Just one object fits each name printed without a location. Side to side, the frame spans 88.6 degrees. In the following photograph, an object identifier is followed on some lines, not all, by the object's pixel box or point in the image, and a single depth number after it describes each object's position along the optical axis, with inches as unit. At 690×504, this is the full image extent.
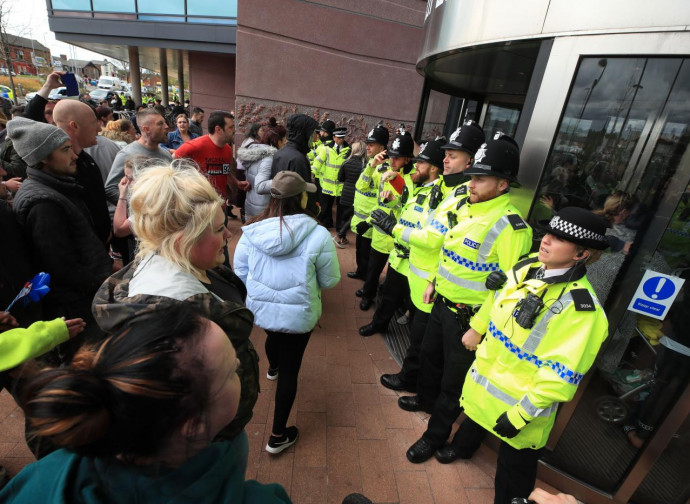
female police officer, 64.2
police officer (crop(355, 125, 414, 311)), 155.8
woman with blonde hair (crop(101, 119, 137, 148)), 183.5
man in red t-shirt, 149.3
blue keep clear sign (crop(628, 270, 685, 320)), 75.6
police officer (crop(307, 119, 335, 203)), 265.7
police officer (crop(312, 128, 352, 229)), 249.8
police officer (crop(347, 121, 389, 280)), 180.9
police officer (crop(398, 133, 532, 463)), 85.8
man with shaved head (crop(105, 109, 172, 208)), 130.9
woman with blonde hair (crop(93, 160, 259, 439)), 50.0
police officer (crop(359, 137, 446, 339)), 124.3
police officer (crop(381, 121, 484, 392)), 105.3
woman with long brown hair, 84.7
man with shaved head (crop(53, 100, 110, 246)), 113.0
